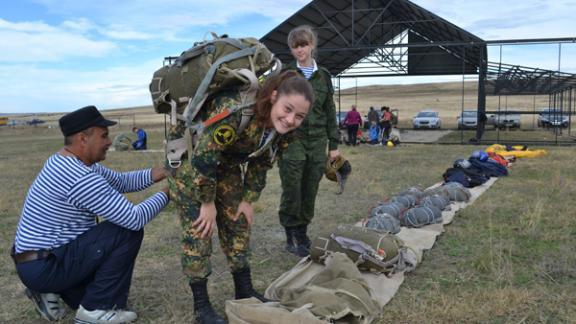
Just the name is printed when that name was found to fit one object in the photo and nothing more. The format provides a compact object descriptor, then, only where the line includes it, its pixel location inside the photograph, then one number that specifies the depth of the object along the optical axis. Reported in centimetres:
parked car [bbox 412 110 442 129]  2962
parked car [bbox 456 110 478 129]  2860
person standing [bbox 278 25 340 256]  432
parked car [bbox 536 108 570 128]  2690
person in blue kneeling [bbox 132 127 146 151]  1766
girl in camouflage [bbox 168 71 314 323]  268
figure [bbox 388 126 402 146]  1772
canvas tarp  287
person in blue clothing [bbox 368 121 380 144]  1845
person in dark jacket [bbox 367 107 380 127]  1958
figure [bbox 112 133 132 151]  1723
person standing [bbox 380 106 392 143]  1822
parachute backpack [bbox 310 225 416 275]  398
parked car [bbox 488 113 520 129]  2858
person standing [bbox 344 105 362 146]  1745
